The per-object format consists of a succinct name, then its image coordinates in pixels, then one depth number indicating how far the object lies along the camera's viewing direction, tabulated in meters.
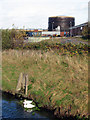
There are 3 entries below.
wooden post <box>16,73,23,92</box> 12.26
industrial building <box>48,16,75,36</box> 75.00
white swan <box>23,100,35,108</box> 10.14
